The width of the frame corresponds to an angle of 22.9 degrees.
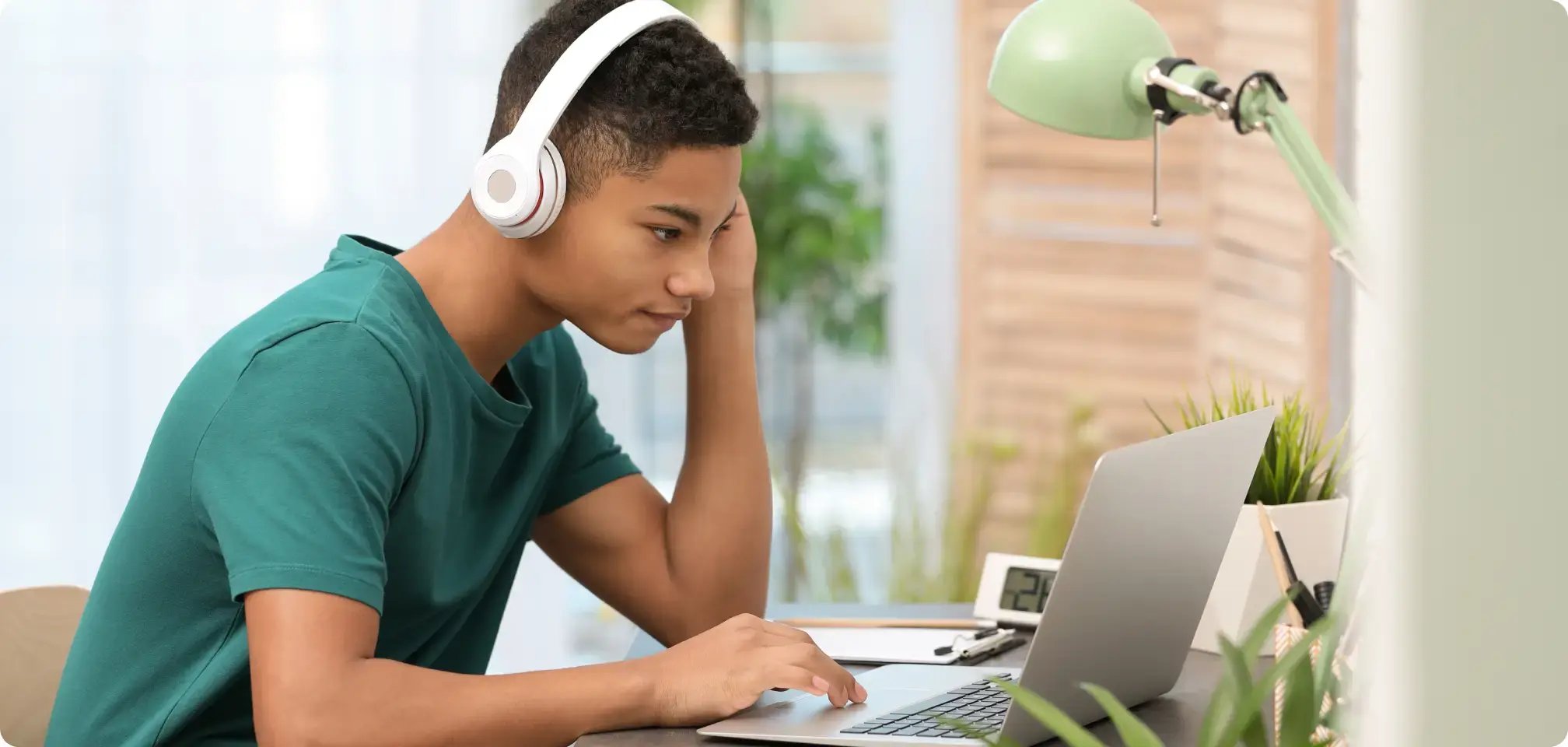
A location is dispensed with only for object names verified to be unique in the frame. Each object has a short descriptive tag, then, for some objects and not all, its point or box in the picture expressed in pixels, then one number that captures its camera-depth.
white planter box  2.92
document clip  2.93
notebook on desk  2.93
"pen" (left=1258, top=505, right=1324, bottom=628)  2.69
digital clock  3.08
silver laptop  2.59
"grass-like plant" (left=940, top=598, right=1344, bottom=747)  2.29
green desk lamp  2.74
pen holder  2.66
